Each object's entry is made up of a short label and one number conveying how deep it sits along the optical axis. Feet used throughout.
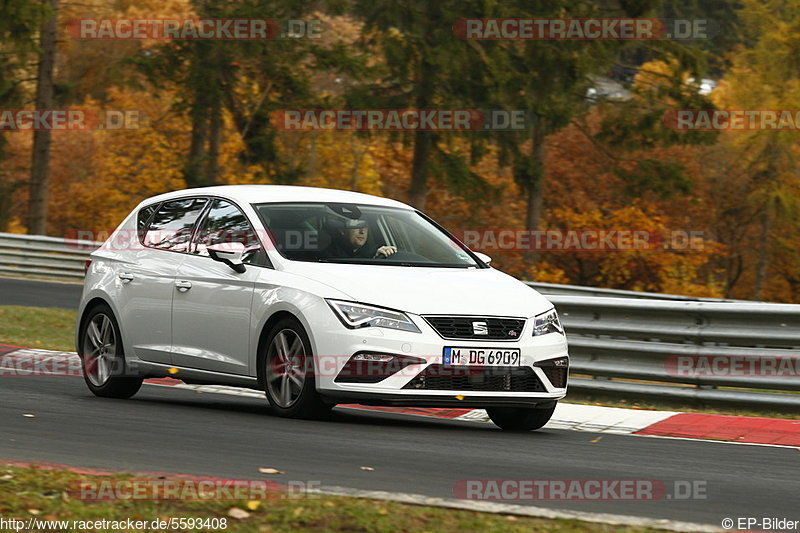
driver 63.98
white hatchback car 58.08
